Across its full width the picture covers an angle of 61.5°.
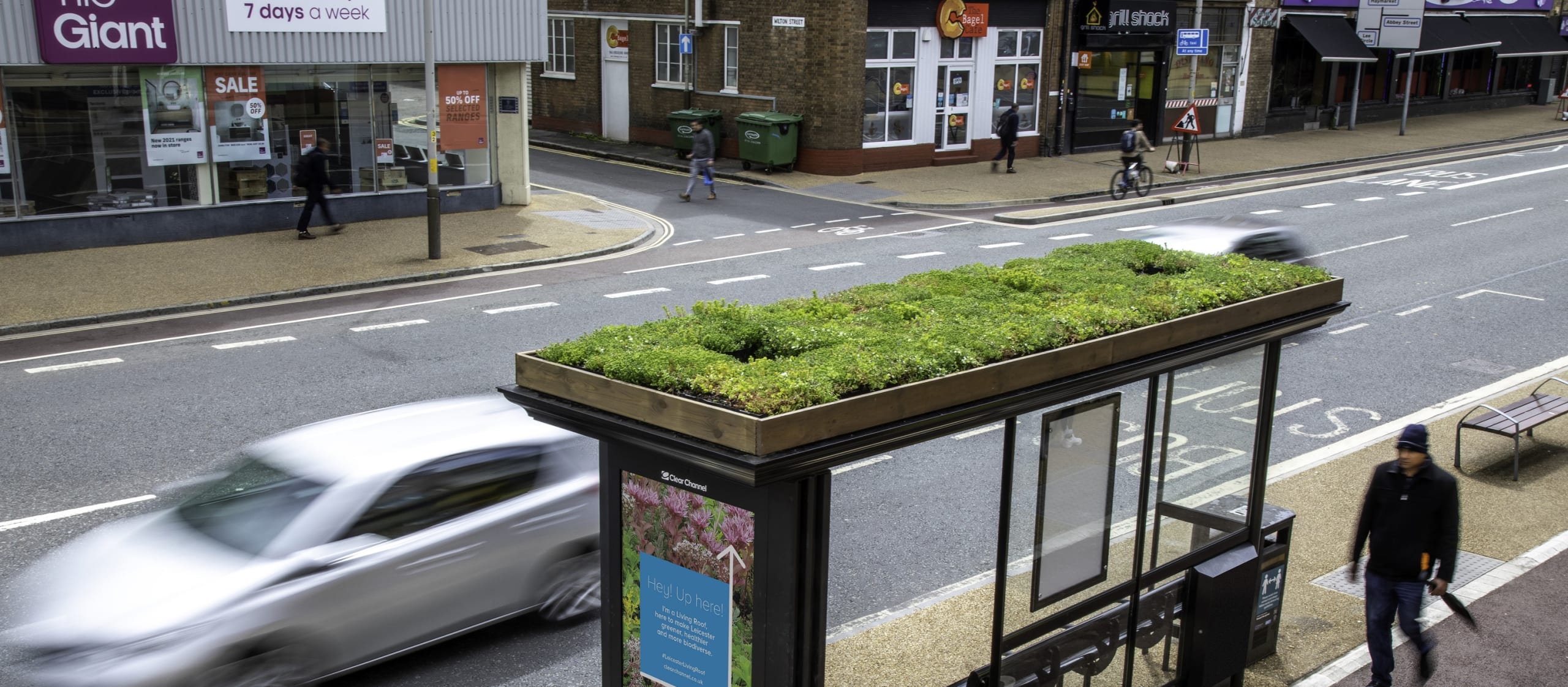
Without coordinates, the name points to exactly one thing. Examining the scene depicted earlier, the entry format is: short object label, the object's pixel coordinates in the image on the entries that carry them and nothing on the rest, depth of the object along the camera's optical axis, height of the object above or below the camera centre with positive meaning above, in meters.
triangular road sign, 31.47 -1.20
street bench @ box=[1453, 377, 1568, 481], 11.66 -3.02
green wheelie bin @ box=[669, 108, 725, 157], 32.81 -1.52
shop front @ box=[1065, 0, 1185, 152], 34.72 +0.03
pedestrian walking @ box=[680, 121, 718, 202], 27.08 -1.89
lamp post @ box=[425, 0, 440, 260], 20.08 -1.75
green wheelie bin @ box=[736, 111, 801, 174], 30.72 -1.69
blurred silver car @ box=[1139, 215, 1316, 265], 16.53 -2.07
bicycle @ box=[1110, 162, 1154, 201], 28.42 -2.40
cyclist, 28.39 -1.64
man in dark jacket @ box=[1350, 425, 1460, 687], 7.55 -2.62
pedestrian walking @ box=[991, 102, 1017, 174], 31.22 -1.43
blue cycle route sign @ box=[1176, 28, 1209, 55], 36.78 +0.83
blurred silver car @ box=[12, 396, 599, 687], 6.97 -2.85
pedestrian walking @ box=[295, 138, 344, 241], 21.50 -1.97
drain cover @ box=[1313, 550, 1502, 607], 9.26 -3.48
